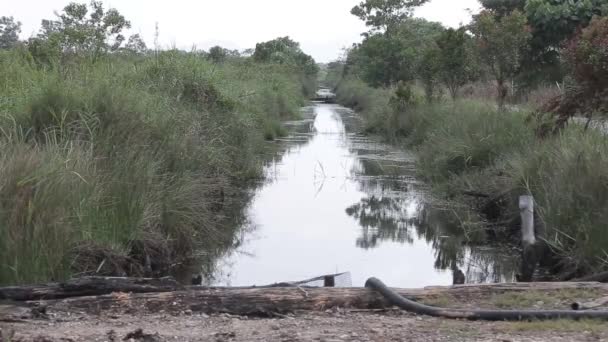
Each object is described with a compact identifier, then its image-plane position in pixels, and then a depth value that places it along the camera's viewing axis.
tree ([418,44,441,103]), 24.19
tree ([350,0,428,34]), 54.00
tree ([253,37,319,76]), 63.94
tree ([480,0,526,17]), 31.42
